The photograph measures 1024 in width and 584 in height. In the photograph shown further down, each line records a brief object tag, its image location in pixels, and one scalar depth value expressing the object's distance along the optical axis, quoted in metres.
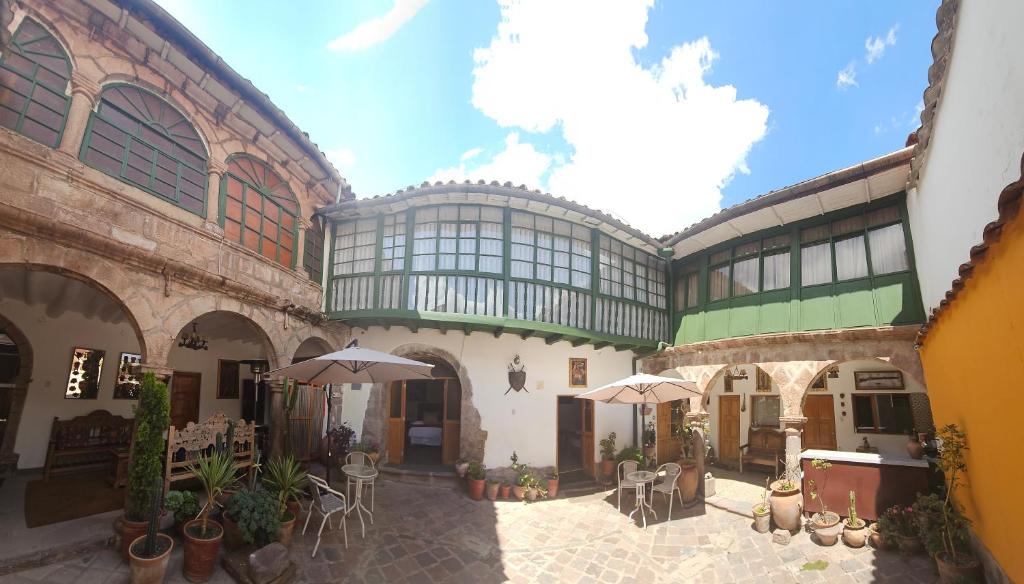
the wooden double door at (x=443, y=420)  10.12
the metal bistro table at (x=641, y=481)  7.91
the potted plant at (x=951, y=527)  5.16
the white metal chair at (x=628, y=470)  8.17
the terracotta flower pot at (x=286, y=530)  5.67
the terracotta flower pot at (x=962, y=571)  5.07
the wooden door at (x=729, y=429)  12.65
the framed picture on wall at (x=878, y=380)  10.48
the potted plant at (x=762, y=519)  7.44
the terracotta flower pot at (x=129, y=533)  5.07
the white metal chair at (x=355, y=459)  7.61
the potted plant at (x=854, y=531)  6.56
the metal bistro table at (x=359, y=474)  6.45
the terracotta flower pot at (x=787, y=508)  7.27
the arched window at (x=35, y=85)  4.88
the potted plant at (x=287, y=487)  5.90
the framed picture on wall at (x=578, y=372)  10.93
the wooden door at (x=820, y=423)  11.32
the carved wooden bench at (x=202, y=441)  5.75
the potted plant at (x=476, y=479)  8.89
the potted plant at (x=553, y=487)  9.39
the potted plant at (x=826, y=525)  6.73
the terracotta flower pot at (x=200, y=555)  4.88
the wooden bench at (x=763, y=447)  11.59
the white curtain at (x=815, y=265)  8.80
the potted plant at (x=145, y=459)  5.12
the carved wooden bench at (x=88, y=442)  7.83
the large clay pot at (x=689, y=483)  9.00
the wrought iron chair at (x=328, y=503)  5.84
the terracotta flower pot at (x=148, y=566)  4.48
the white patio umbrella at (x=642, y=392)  8.17
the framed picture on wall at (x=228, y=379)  11.51
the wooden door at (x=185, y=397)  10.57
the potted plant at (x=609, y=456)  10.53
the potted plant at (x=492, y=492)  8.95
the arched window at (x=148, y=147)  5.77
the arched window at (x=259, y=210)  7.60
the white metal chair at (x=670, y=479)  8.18
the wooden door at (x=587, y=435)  10.91
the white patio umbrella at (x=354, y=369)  6.46
